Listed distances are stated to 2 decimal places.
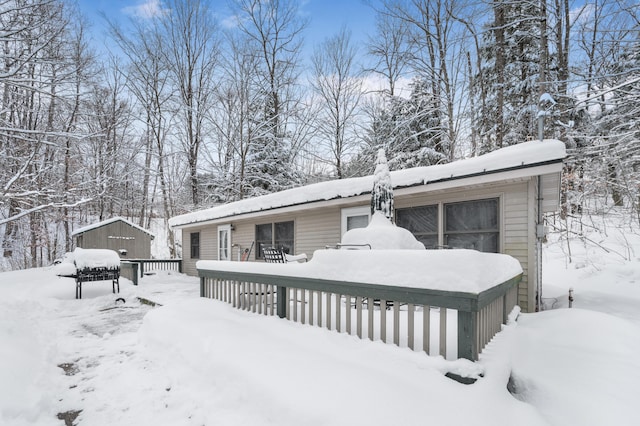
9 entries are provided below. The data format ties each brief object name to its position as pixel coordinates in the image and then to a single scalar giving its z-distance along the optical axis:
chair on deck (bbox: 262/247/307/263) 6.21
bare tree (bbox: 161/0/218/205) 16.77
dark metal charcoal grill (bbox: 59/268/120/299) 7.74
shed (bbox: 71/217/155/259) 12.28
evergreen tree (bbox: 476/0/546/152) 11.16
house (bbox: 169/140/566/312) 4.71
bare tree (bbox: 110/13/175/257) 16.27
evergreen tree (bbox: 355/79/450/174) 12.85
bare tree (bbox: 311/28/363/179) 16.94
